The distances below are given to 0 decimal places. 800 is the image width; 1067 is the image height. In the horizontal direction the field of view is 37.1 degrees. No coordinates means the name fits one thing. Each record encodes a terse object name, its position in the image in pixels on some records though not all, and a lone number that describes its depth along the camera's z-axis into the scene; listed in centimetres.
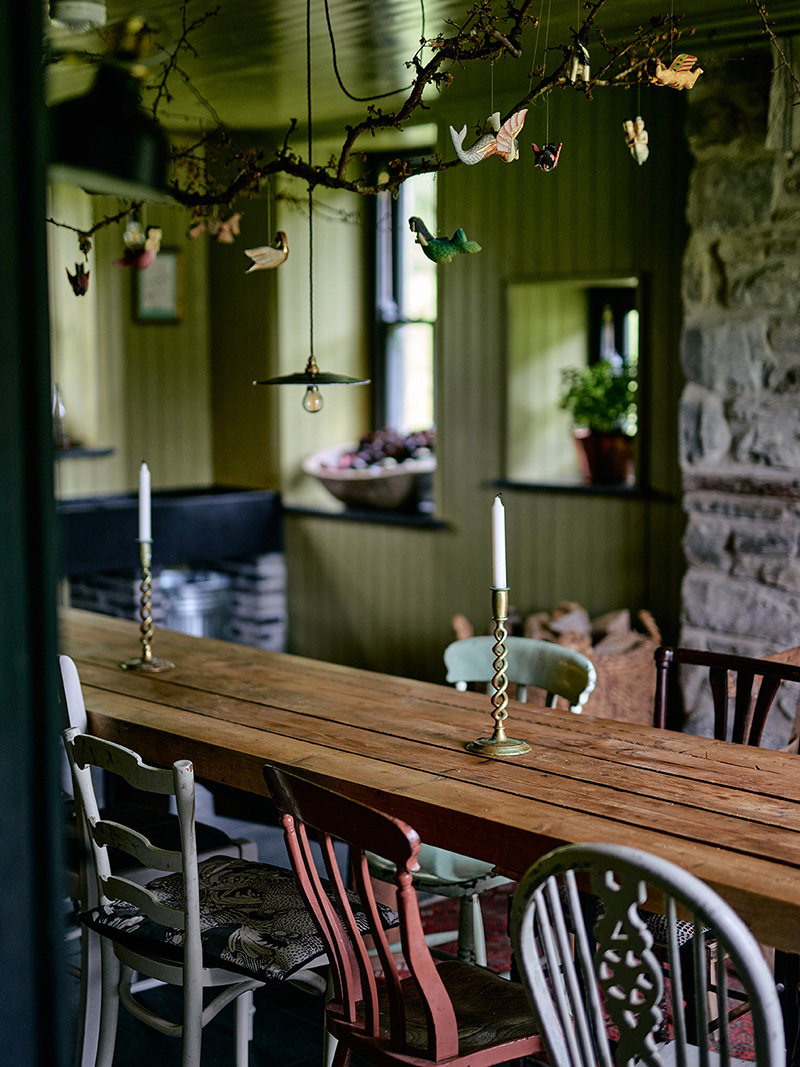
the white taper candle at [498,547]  222
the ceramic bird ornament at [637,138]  269
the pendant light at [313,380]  291
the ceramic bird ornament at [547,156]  258
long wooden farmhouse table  183
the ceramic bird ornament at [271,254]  300
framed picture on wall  600
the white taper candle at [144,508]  304
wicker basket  411
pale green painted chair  256
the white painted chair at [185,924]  206
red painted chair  167
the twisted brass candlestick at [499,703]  223
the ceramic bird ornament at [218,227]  335
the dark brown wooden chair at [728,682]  262
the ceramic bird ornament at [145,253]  322
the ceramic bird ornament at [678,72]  251
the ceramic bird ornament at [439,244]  260
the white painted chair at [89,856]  234
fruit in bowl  553
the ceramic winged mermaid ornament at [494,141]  249
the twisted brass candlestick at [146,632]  304
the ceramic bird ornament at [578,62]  246
